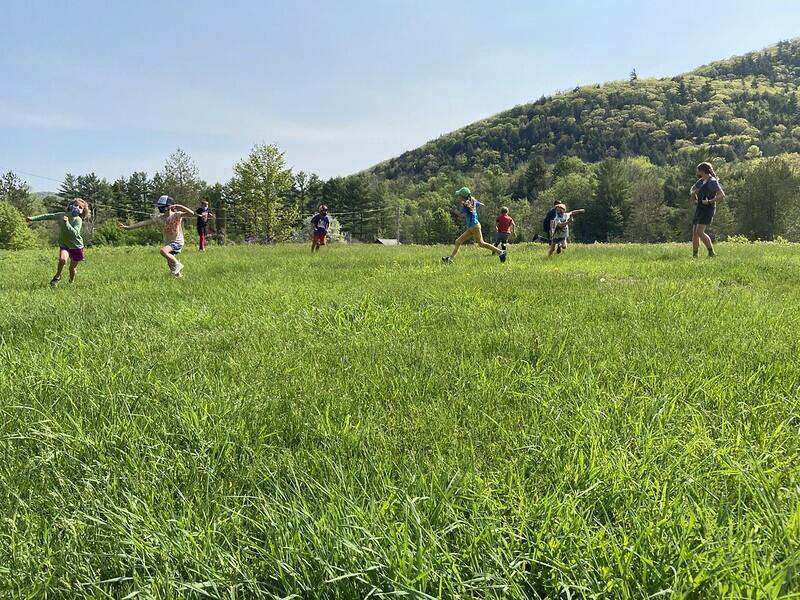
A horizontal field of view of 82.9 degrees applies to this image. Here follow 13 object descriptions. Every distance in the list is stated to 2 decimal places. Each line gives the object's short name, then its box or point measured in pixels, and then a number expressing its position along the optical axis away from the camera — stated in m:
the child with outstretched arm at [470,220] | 12.54
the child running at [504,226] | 15.41
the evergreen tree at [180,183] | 64.83
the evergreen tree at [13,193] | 78.75
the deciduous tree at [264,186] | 63.44
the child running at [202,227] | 21.15
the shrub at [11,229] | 62.25
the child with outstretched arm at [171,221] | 10.78
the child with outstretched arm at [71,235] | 10.10
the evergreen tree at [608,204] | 84.56
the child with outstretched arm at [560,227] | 14.12
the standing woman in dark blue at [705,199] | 10.99
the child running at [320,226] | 18.85
